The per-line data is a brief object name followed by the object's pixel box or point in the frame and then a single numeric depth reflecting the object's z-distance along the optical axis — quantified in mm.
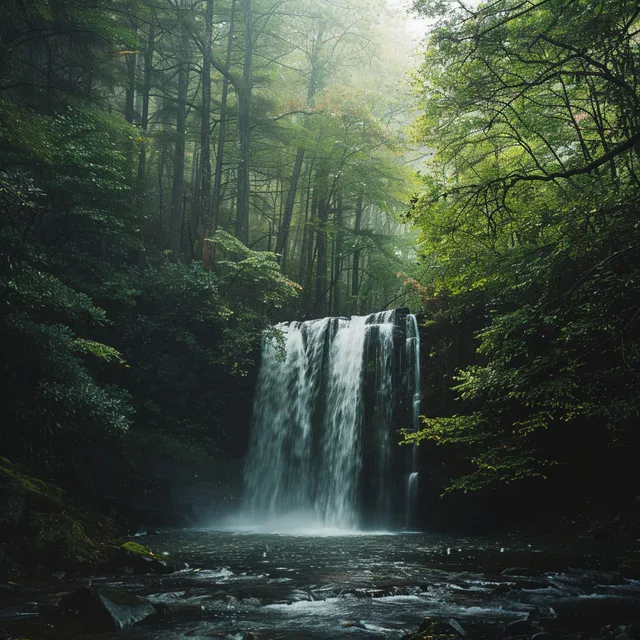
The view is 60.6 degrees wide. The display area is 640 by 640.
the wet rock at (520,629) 4434
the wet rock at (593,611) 4793
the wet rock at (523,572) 6793
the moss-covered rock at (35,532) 6652
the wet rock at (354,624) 4805
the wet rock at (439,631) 4012
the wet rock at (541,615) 4816
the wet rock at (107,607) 4695
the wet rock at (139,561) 7027
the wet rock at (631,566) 6543
